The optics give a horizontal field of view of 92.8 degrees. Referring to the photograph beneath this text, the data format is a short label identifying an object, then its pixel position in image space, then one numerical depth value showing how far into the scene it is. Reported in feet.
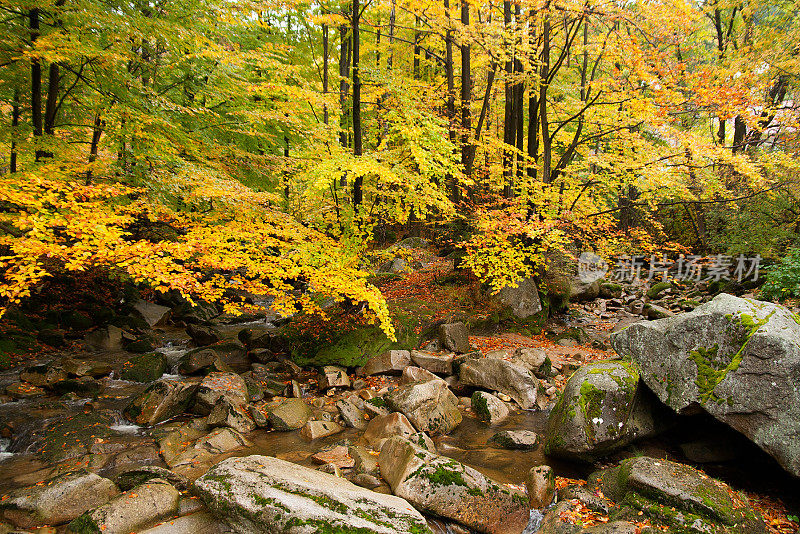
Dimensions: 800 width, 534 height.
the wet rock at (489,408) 25.25
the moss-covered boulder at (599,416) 19.42
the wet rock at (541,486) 17.10
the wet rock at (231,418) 23.08
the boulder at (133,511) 13.05
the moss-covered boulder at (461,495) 15.47
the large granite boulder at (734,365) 15.96
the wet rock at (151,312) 41.29
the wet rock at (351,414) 24.46
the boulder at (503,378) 27.37
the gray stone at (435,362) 30.48
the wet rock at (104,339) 34.53
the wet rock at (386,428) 22.04
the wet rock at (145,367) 29.22
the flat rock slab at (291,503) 12.22
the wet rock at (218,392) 24.61
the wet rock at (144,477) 16.11
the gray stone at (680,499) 13.89
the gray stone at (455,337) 33.88
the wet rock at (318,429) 22.79
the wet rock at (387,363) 30.66
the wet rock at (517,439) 22.03
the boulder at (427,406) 23.85
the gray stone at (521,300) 40.93
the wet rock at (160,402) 23.61
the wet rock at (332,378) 29.19
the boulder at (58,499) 14.20
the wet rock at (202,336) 38.24
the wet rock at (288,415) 23.90
